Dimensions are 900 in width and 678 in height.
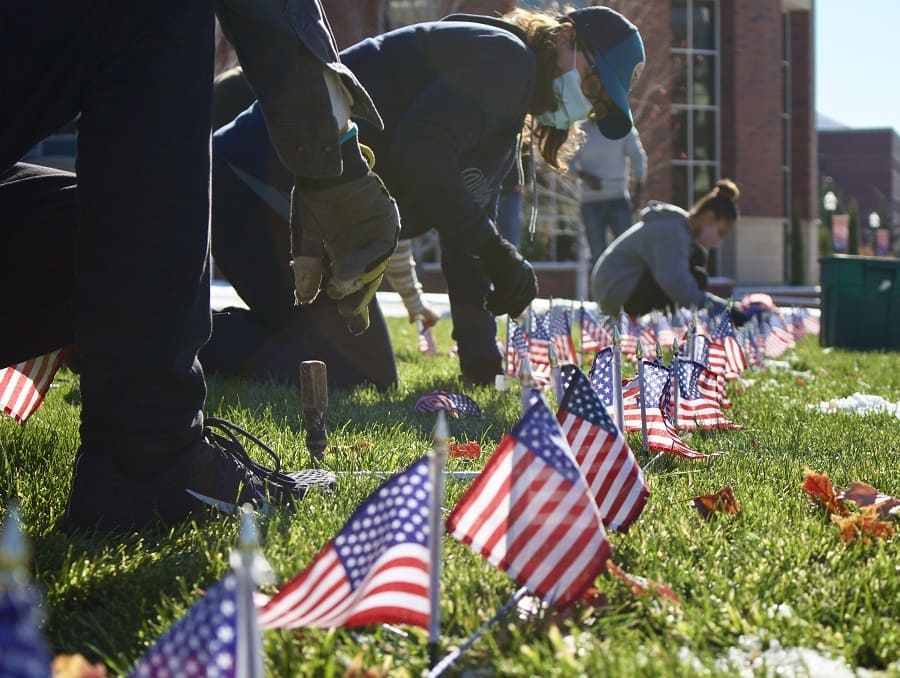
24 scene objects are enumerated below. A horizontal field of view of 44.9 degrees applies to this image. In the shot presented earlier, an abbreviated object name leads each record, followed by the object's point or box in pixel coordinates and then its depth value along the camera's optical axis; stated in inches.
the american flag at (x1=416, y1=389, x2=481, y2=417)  175.6
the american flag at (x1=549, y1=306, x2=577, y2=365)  269.2
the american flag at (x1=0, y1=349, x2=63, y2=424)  145.8
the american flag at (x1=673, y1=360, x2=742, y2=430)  161.3
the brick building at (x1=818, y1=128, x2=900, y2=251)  3895.2
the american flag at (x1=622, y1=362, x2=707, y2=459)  134.7
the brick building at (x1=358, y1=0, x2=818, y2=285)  1389.0
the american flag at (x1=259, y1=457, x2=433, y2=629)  68.0
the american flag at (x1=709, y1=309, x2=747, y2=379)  229.1
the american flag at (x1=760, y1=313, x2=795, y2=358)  344.2
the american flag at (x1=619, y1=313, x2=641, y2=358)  311.1
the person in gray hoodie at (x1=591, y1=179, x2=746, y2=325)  368.8
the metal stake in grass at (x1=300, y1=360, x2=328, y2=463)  130.2
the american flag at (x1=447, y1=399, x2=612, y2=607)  74.0
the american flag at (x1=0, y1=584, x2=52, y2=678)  40.6
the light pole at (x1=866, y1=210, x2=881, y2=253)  2061.0
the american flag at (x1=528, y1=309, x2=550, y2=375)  253.8
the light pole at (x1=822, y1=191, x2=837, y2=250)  1684.3
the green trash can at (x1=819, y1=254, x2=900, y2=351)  413.1
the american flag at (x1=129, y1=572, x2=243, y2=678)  49.9
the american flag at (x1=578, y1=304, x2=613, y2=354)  308.7
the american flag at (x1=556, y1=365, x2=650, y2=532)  94.8
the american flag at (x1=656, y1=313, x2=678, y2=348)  327.3
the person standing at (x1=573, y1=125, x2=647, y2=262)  449.1
